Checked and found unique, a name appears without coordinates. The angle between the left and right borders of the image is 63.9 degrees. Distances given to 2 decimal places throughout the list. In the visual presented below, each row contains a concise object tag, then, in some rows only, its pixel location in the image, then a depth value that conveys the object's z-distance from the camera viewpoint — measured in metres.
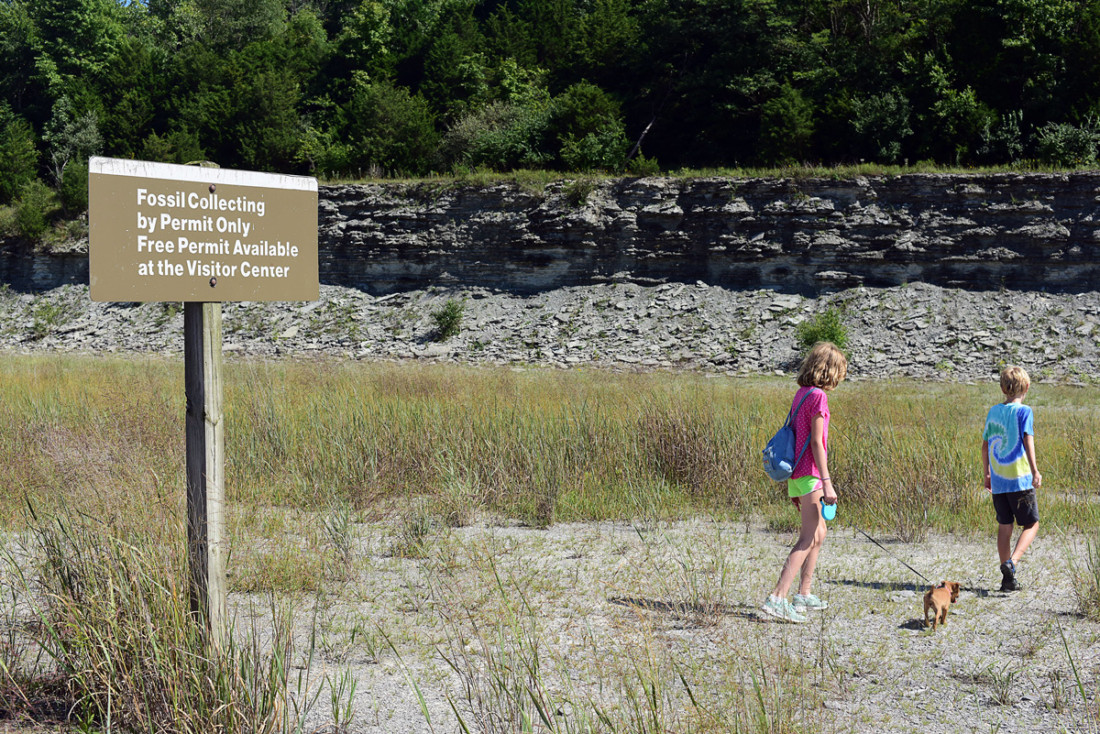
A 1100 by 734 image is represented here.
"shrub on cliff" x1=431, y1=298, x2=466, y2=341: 28.88
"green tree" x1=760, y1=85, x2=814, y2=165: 32.22
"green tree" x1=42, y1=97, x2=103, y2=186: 49.19
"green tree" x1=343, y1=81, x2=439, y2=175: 39.56
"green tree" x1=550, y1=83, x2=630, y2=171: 34.56
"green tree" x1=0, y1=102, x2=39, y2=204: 43.75
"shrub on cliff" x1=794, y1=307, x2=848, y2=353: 23.91
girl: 5.27
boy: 5.97
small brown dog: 5.13
